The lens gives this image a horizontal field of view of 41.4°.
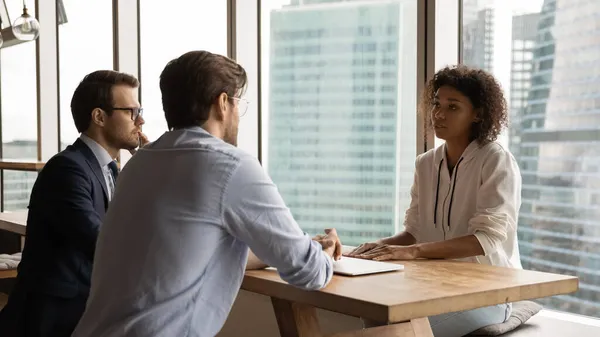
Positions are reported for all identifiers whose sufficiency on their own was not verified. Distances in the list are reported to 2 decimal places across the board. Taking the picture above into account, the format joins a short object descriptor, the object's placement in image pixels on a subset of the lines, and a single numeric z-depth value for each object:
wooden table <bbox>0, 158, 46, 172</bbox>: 5.00
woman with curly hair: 2.58
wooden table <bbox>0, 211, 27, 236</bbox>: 4.35
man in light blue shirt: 1.77
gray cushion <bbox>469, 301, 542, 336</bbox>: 2.62
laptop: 2.10
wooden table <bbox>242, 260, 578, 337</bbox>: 1.76
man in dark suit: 2.49
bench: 2.68
